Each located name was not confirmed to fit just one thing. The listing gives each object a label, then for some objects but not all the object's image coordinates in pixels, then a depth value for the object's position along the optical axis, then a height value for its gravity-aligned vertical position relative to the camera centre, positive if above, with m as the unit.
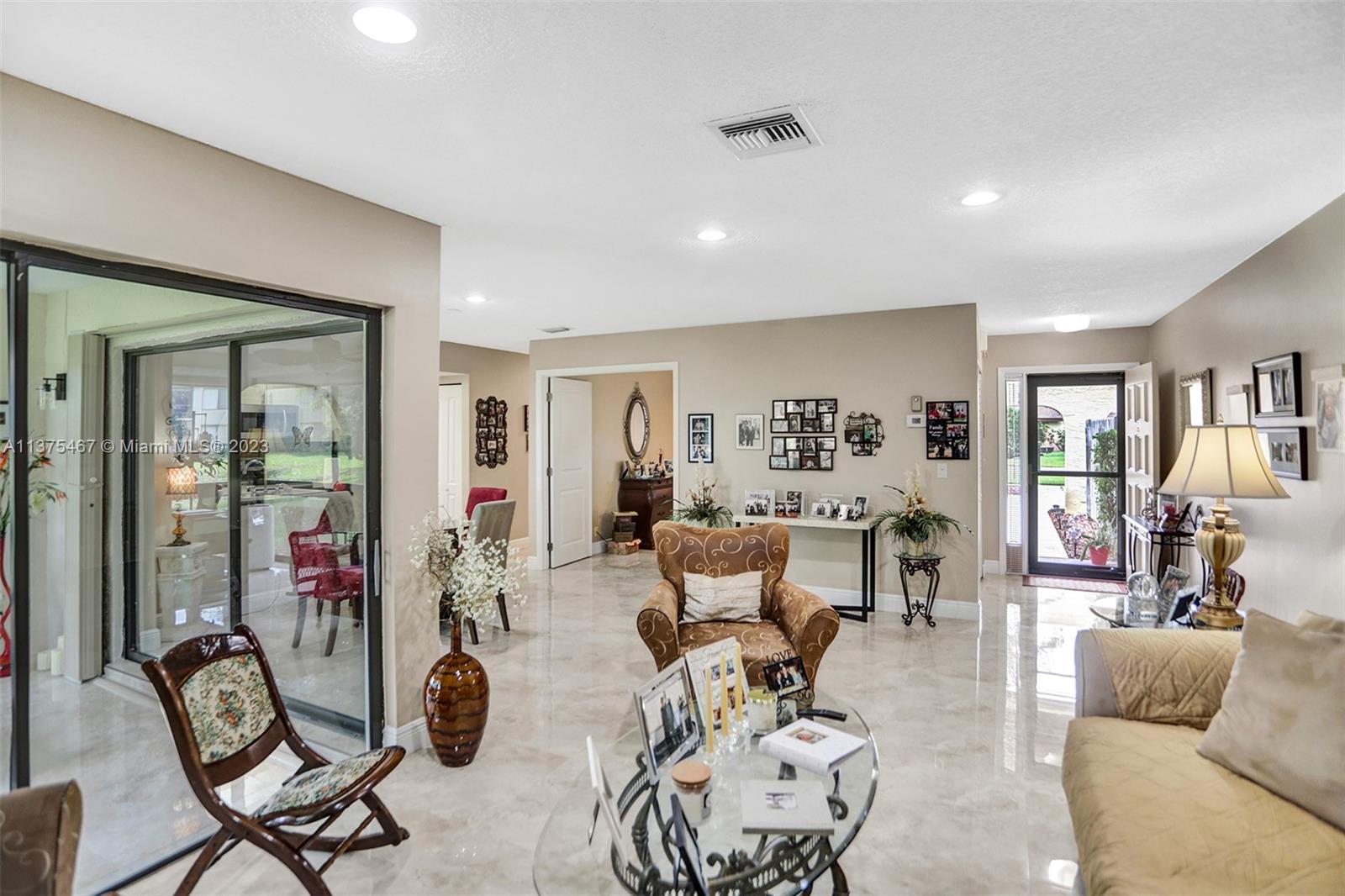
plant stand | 5.18 -0.90
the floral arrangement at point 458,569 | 3.05 -0.52
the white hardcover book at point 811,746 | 2.03 -0.91
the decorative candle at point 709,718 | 2.16 -0.85
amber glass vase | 2.95 -1.10
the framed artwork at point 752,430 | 6.14 +0.21
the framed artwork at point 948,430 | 5.38 +0.17
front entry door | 6.77 -0.23
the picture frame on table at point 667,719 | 1.96 -0.80
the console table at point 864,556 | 5.39 -0.83
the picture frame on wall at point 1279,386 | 3.23 +0.32
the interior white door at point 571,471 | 7.41 -0.17
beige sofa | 1.58 -0.94
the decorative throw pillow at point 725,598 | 3.67 -0.79
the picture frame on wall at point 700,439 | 6.35 +0.14
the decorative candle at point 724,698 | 2.25 -0.81
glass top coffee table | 1.64 -1.01
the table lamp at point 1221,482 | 2.80 -0.13
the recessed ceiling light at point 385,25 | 1.64 +1.07
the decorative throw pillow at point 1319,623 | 2.01 -0.53
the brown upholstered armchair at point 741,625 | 3.28 -0.78
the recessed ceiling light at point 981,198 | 2.88 +1.09
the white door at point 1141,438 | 5.72 +0.11
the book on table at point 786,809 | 1.73 -0.94
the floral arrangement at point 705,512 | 6.04 -0.52
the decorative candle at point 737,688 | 2.30 -0.79
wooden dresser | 8.57 -0.60
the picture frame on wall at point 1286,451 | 3.20 +0.00
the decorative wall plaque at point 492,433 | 7.84 +0.27
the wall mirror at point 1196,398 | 4.56 +0.38
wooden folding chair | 1.99 -0.97
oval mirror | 8.90 +0.37
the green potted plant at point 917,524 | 5.29 -0.56
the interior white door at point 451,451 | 7.76 +0.05
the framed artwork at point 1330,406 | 2.82 +0.19
